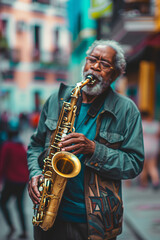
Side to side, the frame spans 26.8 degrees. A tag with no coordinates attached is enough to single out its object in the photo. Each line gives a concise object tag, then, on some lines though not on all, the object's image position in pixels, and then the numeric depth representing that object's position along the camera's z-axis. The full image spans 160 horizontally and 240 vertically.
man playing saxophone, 2.25
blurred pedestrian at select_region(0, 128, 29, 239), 4.94
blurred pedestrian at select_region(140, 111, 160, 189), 7.56
